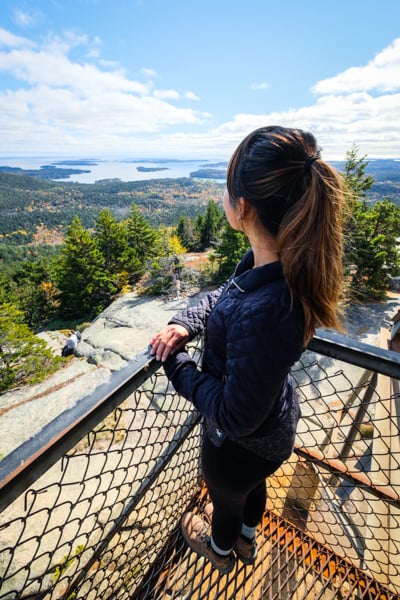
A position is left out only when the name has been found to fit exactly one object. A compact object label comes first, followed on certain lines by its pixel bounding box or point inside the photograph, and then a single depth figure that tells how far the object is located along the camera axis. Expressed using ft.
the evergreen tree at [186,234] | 108.06
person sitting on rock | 39.78
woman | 3.25
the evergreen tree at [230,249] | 55.67
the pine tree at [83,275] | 69.10
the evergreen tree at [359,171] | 43.14
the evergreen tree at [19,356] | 34.88
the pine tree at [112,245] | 74.49
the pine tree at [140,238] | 82.98
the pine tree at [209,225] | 104.84
